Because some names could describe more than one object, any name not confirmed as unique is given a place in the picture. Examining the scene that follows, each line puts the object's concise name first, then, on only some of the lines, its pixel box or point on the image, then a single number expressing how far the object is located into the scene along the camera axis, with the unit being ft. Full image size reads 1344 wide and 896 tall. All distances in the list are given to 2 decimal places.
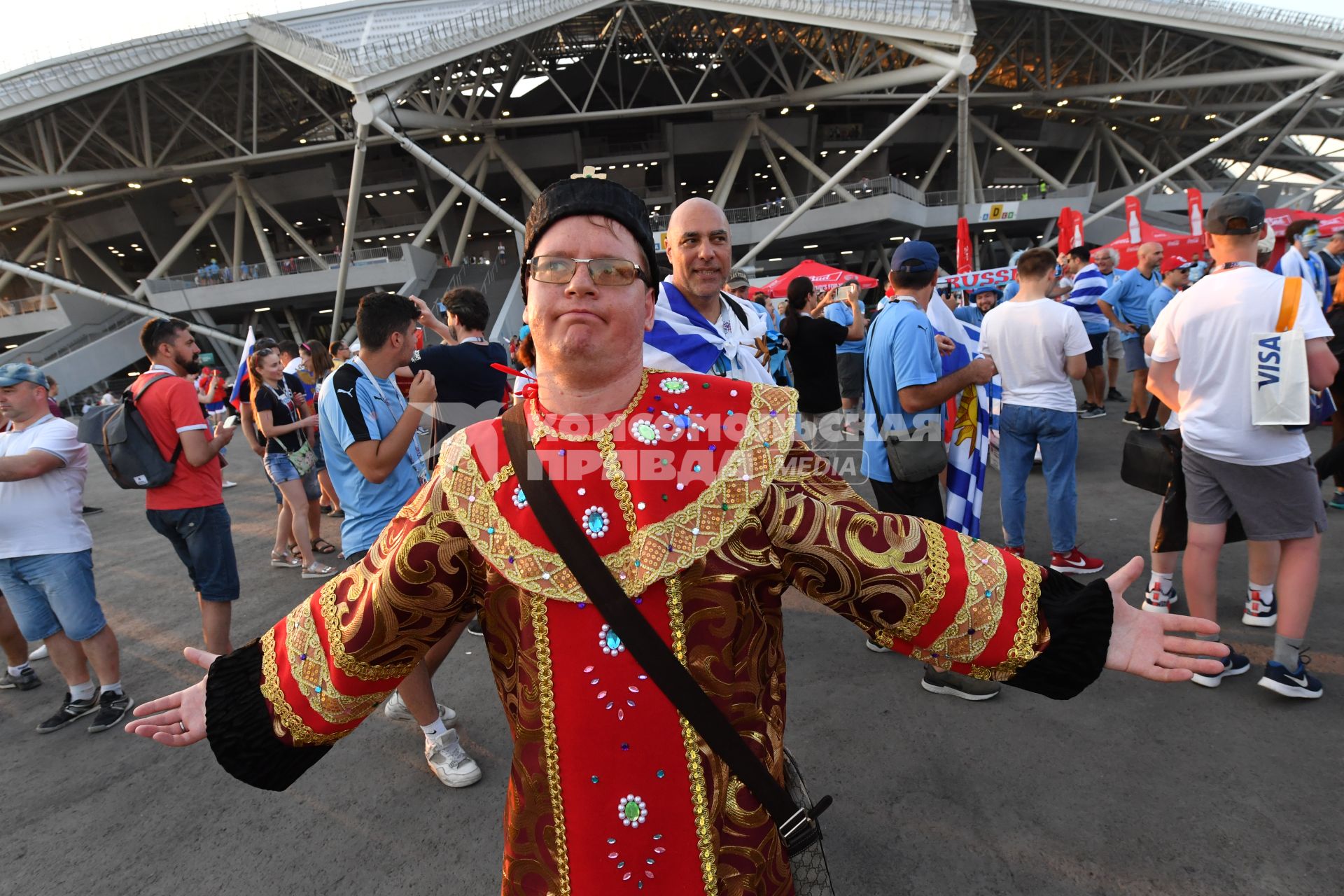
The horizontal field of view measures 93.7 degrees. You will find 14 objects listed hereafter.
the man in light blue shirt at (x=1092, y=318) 25.73
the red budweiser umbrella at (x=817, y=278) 44.88
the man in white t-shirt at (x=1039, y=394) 12.46
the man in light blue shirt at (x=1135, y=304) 24.11
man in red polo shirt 11.18
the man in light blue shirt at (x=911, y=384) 9.91
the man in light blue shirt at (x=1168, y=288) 22.54
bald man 7.40
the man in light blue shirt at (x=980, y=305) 27.81
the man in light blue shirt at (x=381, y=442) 8.94
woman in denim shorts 17.38
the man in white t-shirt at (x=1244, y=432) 8.47
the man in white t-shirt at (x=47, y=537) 10.56
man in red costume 3.51
